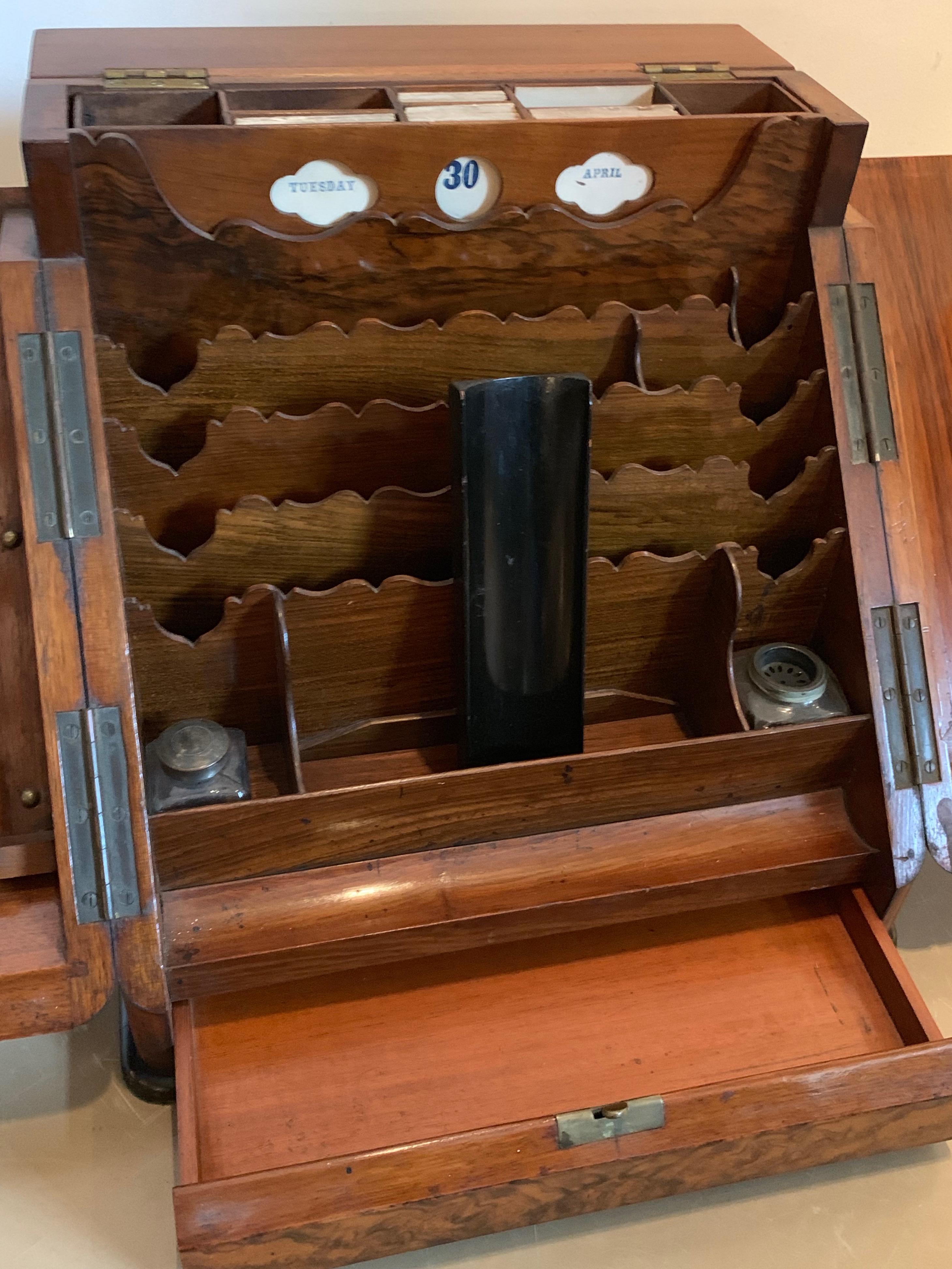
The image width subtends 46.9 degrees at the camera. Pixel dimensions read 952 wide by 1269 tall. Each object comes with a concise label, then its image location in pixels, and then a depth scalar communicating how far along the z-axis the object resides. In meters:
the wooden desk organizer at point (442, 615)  0.95
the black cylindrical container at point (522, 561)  0.99
